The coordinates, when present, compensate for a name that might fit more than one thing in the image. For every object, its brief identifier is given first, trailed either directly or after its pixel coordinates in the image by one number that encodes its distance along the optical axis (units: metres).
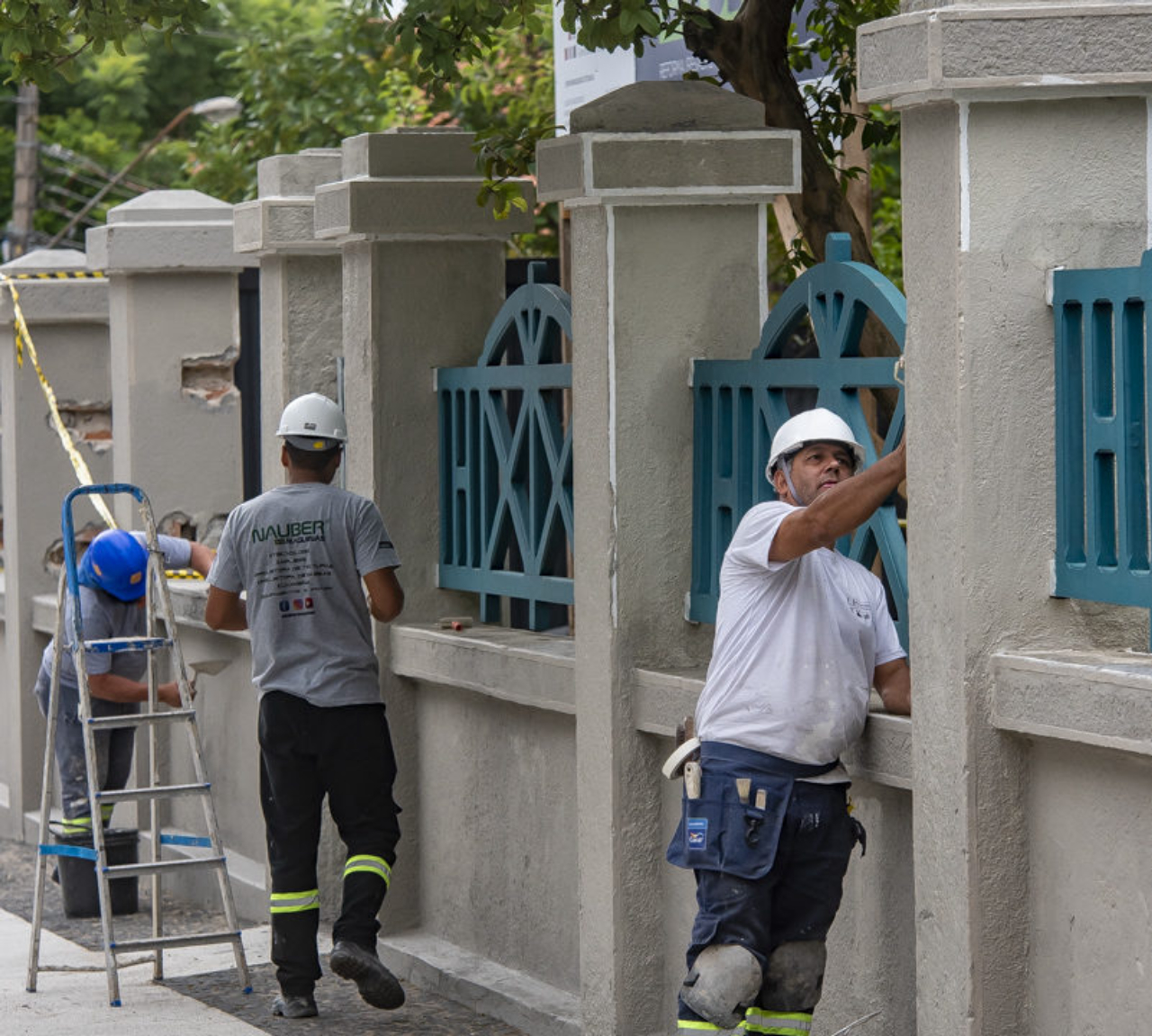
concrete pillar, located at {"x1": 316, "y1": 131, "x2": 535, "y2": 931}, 13.98
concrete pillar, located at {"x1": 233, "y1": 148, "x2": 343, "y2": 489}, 15.43
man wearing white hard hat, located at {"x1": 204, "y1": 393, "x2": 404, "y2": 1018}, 12.94
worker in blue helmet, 15.58
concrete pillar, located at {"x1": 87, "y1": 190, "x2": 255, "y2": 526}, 17.88
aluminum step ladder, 13.60
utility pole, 48.72
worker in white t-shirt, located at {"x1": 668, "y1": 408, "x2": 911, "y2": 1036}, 9.26
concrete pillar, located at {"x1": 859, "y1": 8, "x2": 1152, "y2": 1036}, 8.39
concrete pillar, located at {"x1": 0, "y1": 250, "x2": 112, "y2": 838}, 19.76
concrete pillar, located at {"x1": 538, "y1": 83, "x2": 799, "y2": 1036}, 11.28
